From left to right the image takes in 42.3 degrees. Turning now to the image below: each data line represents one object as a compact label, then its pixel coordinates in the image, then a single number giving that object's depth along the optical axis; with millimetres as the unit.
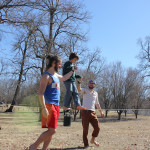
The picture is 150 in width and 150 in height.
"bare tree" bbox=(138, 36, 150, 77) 30053
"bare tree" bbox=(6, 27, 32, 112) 12012
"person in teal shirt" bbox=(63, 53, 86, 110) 4288
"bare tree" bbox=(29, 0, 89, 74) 11336
